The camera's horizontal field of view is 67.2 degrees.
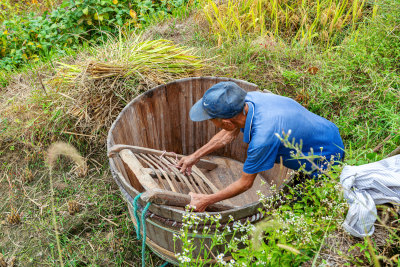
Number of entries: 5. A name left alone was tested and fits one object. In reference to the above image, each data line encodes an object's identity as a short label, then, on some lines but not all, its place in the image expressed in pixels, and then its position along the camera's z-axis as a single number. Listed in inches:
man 74.0
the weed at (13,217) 113.7
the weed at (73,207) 114.0
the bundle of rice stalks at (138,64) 122.5
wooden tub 83.0
